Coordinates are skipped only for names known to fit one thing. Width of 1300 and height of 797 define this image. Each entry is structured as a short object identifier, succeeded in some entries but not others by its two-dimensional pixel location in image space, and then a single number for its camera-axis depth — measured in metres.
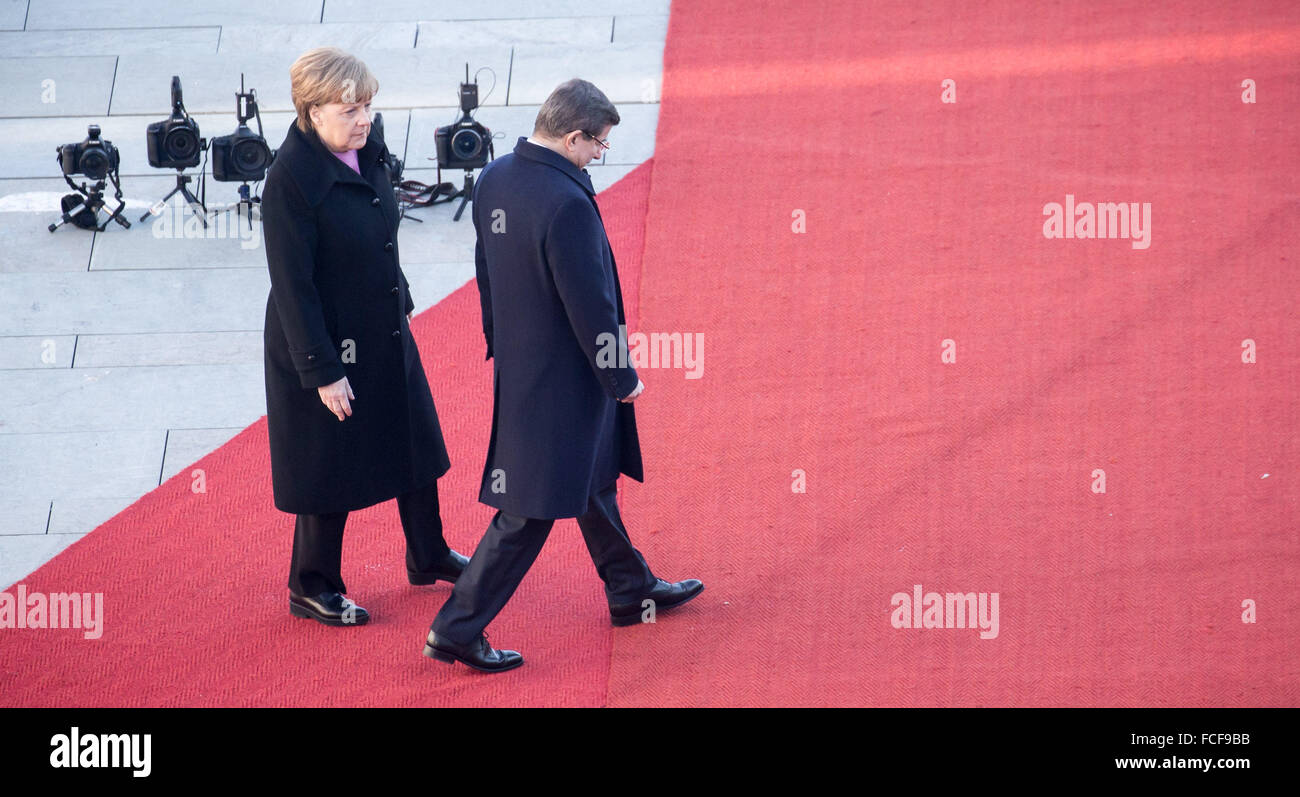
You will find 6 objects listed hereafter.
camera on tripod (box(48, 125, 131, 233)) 12.18
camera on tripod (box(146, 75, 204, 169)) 12.19
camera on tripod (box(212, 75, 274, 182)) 12.12
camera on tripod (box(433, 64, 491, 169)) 12.18
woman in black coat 7.09
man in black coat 6.83
